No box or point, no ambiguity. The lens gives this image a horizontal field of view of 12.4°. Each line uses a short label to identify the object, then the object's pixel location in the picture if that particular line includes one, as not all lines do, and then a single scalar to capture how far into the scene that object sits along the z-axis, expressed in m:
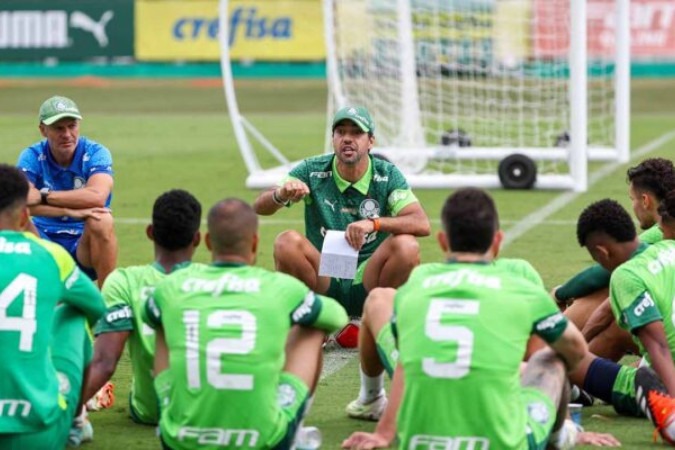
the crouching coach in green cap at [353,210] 16.08
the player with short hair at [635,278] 12.86
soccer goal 32.31
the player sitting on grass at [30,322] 10.93
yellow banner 67.75
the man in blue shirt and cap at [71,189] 16.45
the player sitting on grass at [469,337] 10.41
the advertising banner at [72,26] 69.94
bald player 10.76
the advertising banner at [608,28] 40.28
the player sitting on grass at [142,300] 12.30
